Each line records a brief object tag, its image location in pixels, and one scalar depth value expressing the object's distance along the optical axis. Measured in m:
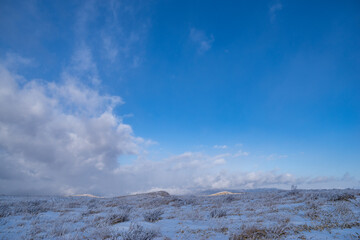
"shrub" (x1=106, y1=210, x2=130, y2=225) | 6.85
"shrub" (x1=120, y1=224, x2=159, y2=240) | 4.30
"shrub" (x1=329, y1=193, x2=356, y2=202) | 10.16
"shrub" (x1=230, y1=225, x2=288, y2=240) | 4.48
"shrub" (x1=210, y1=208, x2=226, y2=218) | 7.79
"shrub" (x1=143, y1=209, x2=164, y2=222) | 7.54
